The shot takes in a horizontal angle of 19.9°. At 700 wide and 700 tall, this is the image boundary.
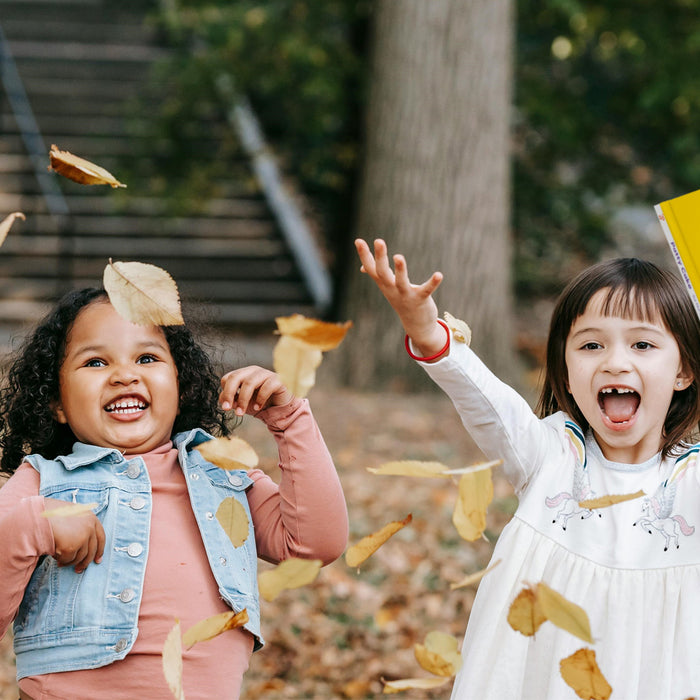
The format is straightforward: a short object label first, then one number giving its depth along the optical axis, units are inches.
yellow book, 78.2
